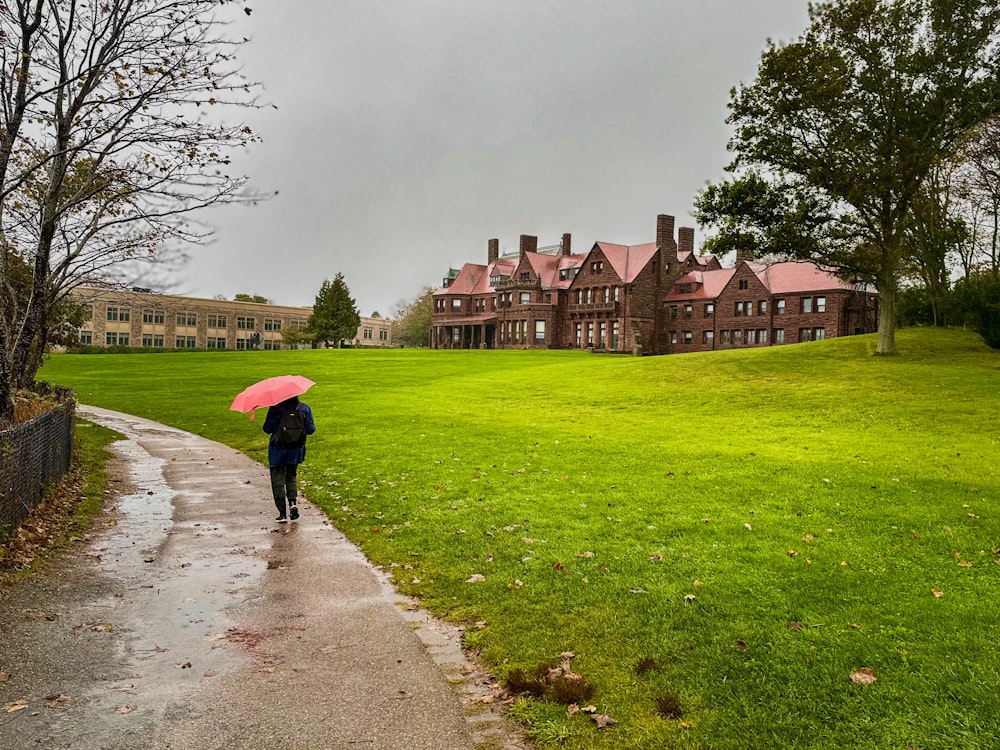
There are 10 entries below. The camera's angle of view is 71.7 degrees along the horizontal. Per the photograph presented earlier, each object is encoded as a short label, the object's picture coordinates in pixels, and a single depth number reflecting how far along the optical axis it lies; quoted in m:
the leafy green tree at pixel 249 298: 145.88
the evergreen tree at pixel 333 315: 93.69
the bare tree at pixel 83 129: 10.66
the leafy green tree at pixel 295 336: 94.56
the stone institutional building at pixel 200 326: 93.94
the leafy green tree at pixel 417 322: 113.73
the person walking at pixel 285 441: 11.47
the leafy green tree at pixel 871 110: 30.80
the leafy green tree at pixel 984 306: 33.53
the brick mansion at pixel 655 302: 65.69
